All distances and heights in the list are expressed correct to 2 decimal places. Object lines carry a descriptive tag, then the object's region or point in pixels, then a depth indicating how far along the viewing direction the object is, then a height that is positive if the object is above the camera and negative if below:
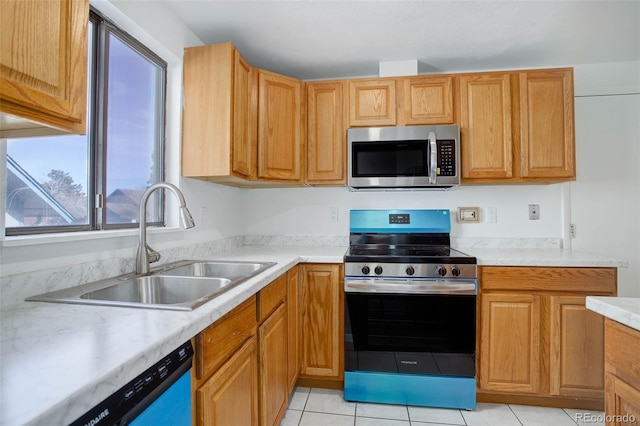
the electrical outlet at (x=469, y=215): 2.40 +0.02
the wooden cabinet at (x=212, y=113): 1.78 +0.62
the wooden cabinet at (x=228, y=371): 0.88 -0.52
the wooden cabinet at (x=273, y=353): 1.34 -0.68
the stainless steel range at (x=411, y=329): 1.84 -0.70
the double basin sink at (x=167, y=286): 0.97 -0.28
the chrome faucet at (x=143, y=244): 1.35 -0.13
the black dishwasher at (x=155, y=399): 0.56 -0.39
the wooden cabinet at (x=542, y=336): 1.79 -0.71
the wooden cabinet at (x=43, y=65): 0.67 +0.37
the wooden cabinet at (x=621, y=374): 0.78 -0.43
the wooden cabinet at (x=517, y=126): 2.07 +0.64
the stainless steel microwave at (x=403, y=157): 2.08 +0.42
